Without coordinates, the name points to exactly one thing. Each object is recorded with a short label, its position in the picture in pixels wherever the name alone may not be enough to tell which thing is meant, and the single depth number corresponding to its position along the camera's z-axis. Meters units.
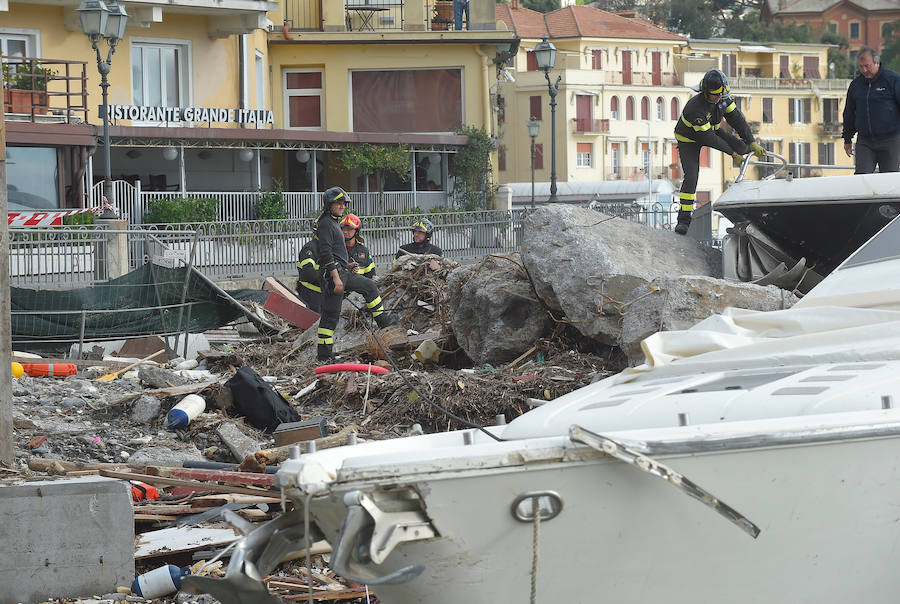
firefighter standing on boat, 20.99
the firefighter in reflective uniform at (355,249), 24.10
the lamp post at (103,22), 35.68
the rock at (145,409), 17.60
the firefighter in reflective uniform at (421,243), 29.55
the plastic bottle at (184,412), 16.96
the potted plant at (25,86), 48.07
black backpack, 17.19
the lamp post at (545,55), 45.27
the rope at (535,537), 6.72
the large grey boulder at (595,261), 17.78
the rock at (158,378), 19.87
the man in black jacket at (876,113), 20.80
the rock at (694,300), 16.19
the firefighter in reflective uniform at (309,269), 25.21
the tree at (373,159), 60.46
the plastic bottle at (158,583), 10.06
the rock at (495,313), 19.83
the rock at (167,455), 14.78
